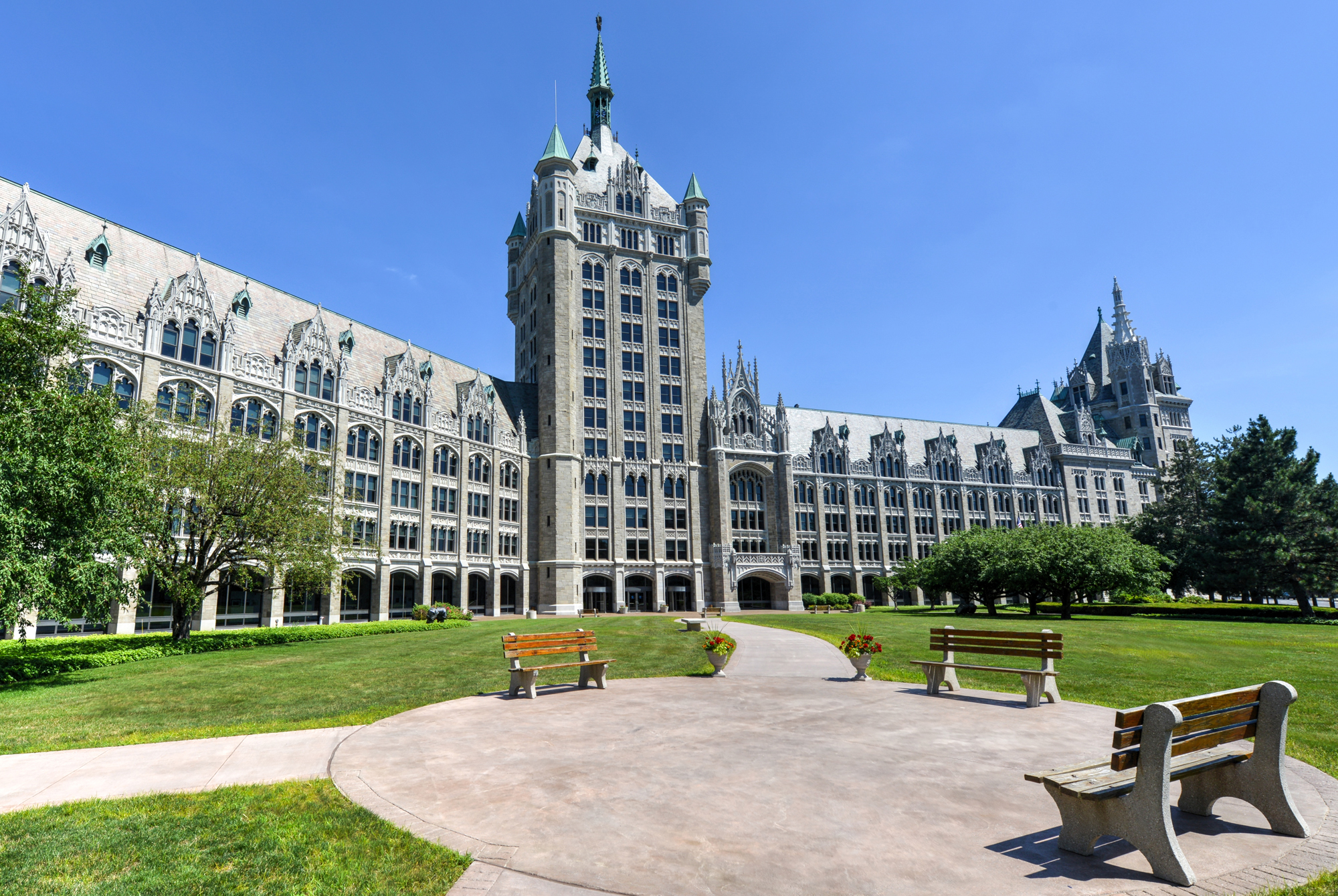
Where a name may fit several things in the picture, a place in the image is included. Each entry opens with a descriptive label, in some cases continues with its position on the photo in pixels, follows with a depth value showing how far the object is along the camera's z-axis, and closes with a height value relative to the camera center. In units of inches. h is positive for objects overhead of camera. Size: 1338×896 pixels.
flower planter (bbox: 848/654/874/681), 631.8 -85.0
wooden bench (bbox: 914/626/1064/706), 492.4 -65.8
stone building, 1620.3 +462.2
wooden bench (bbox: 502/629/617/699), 557.3 -61.2
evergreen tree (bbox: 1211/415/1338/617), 2027.6 +110.3
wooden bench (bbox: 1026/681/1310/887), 225.1 -73.5
